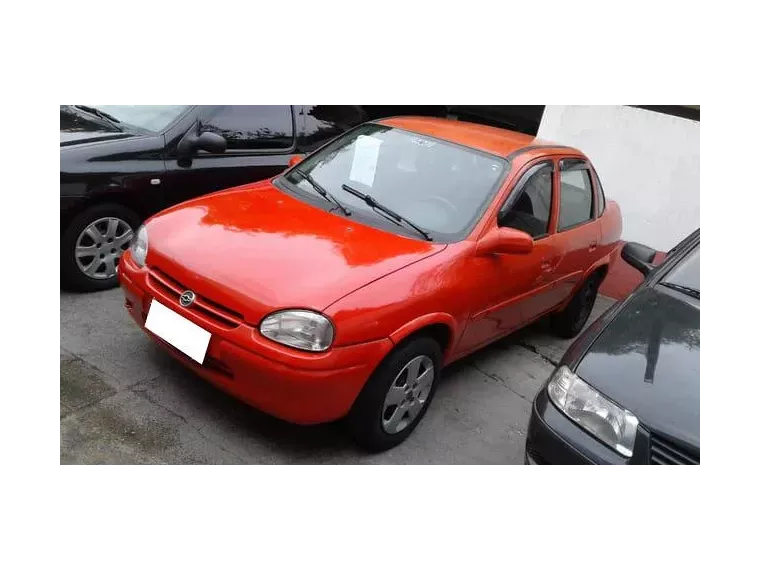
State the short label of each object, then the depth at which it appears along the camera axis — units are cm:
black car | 421
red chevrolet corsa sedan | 287
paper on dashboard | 390
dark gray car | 249
